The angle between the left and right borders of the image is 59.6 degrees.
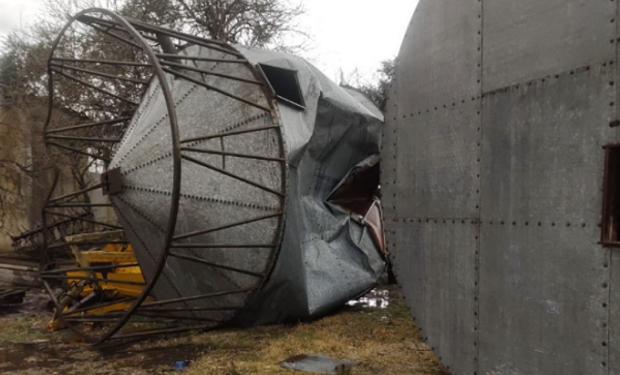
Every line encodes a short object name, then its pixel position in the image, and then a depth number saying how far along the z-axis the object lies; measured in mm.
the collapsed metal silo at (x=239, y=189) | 7027
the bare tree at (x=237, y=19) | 17953
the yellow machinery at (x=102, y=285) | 8625
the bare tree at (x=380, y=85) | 24012
